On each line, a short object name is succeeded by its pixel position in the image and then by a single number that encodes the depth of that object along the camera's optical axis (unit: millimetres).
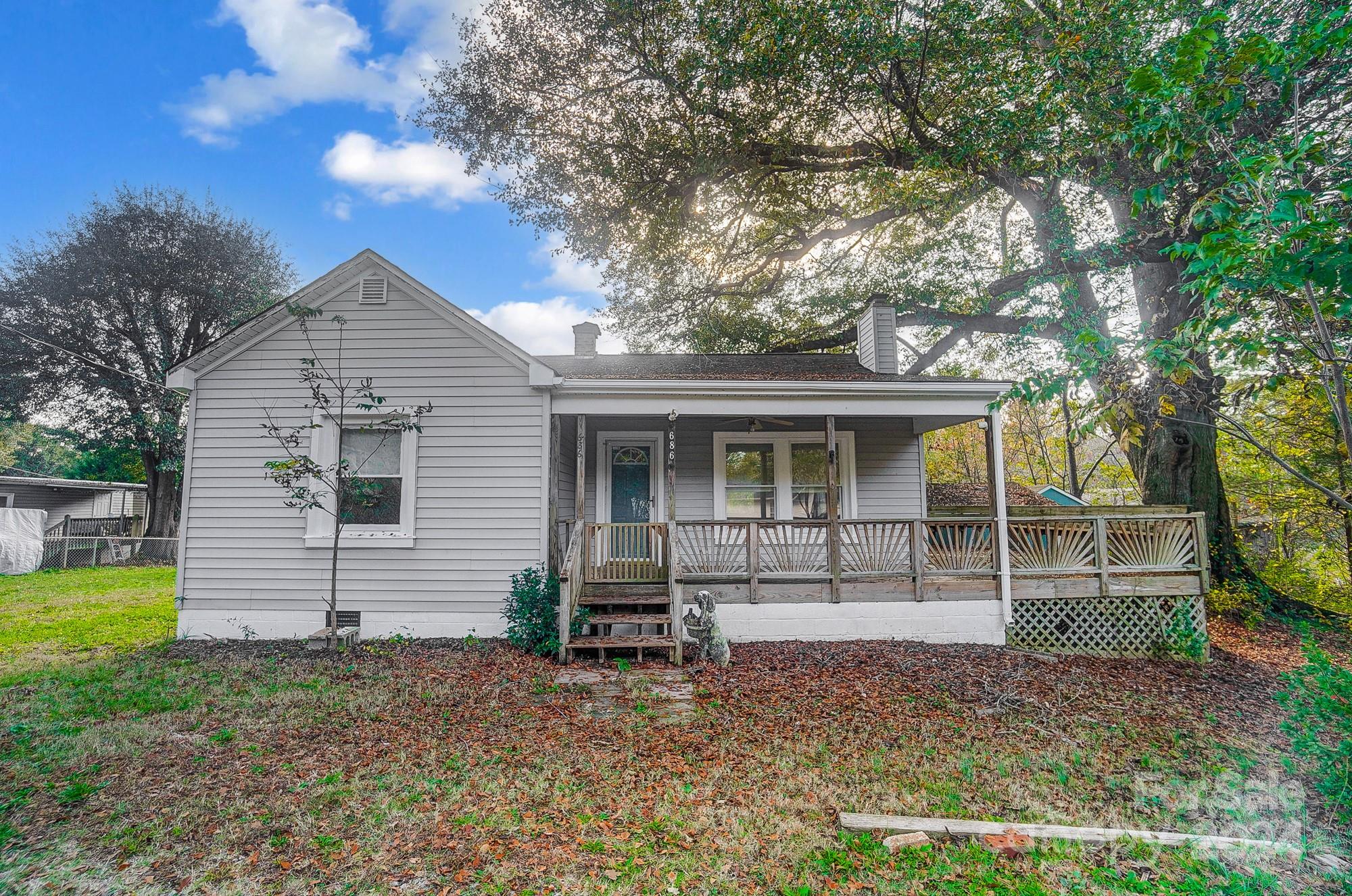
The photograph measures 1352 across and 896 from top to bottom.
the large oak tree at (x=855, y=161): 8906
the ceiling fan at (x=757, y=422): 9789
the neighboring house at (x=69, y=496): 18703
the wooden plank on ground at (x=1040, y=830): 3273
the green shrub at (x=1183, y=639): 8156
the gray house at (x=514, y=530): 7883
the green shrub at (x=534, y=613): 7191
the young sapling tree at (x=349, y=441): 7734
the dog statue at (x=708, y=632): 7059
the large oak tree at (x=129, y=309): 19234
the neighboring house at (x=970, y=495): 12430
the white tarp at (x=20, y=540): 15695
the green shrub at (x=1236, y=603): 10445
